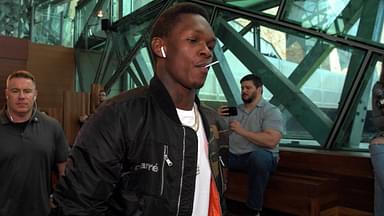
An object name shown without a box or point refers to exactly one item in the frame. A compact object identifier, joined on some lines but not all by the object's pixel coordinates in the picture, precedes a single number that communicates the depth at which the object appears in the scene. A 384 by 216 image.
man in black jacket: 0.87
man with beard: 3.36
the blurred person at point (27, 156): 2.29
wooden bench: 3.28
